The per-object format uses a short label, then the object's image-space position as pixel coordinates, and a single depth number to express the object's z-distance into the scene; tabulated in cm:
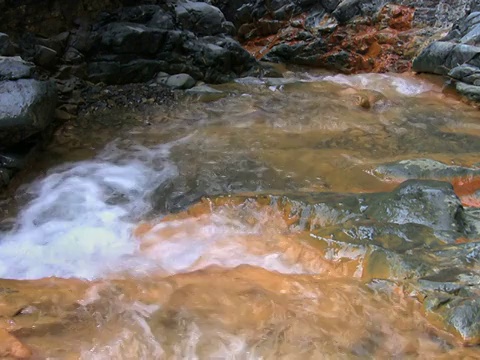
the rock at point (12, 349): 282
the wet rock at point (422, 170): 534
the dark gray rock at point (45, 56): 781
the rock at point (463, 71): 913
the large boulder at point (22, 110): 556
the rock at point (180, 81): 908
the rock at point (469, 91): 874
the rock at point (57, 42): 803
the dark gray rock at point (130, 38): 883
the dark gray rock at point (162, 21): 960
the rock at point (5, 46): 679
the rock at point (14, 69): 602
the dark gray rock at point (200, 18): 1037
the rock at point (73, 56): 838
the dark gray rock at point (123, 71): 872
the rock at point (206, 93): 891
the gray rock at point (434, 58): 998
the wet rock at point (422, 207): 417
